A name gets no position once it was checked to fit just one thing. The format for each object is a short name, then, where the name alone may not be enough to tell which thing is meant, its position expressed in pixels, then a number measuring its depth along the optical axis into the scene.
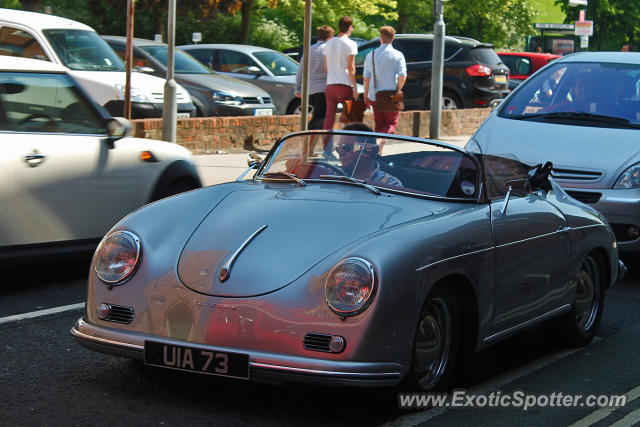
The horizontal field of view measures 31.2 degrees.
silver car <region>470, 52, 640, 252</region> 8.90
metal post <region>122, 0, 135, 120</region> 14.71
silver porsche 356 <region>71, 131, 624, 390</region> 4.70
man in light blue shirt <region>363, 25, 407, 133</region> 15.50
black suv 24.62
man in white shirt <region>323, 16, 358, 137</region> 15.41
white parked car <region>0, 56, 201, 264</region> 7.48
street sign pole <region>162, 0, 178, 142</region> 15.34
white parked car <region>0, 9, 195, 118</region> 15.20
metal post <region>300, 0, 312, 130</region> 15.04
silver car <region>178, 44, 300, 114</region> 21.86
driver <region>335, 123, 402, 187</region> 5.95
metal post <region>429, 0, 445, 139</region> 20.89
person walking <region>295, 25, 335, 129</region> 15.92
